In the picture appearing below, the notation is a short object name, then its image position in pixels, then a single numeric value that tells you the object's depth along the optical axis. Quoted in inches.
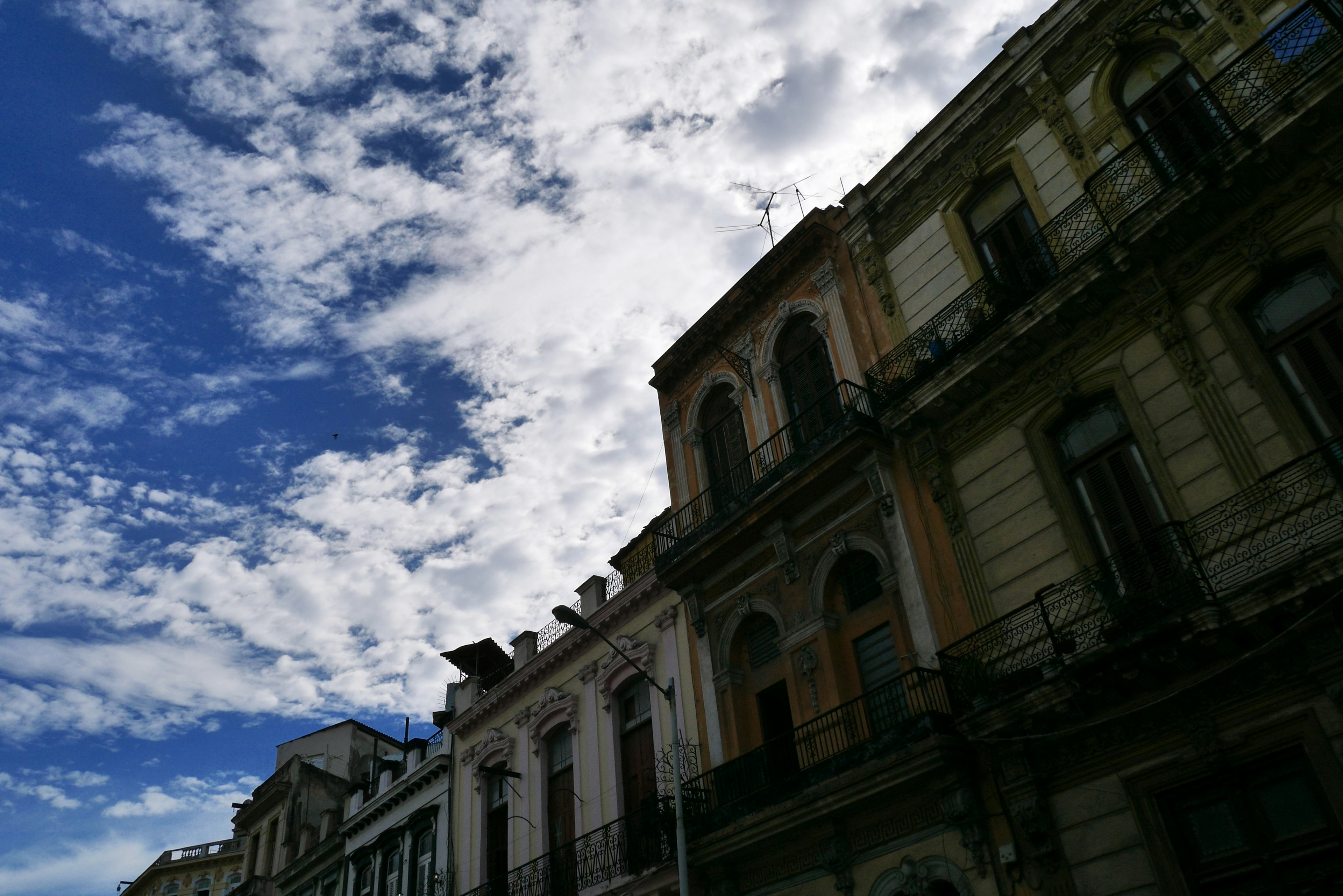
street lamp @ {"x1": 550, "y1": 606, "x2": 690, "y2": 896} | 558.3
